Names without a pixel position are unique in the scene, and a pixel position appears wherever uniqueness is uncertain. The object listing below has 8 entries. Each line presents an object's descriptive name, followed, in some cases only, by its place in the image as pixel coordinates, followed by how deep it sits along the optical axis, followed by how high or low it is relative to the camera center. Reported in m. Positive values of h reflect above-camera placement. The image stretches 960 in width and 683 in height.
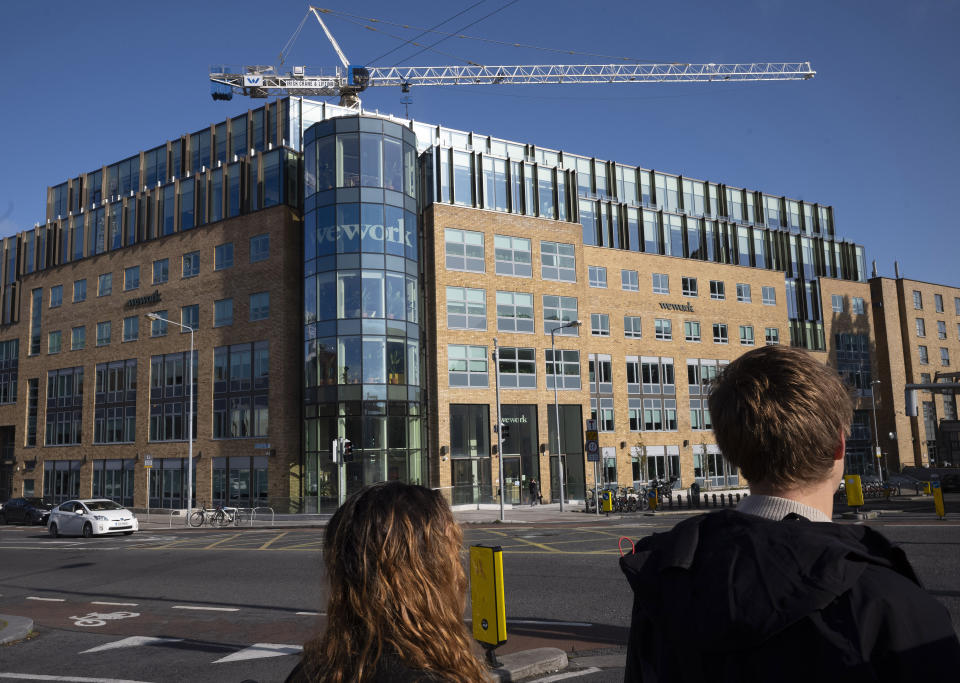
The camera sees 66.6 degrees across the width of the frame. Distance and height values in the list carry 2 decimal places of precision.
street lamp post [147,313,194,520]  35.56 -1.57
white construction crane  64.50 +32.17
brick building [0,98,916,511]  38.91 +8.08
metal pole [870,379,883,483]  57.74 -0.41
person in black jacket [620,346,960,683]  1.60 -0.36
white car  29.00 -2.75
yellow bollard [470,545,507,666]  6.96 -1.53
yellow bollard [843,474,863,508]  17.03 -1.51
